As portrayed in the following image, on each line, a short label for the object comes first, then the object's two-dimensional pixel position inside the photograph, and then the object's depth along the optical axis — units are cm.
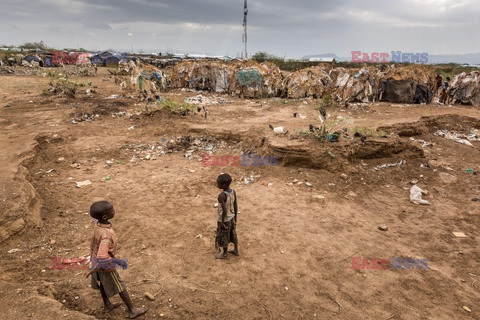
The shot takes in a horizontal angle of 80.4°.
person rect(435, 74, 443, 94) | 1264
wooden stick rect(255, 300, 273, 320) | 245
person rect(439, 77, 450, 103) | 1188
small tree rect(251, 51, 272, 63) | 3105
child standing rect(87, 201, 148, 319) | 204
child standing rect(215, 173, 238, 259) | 292
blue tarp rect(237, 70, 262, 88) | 1249
